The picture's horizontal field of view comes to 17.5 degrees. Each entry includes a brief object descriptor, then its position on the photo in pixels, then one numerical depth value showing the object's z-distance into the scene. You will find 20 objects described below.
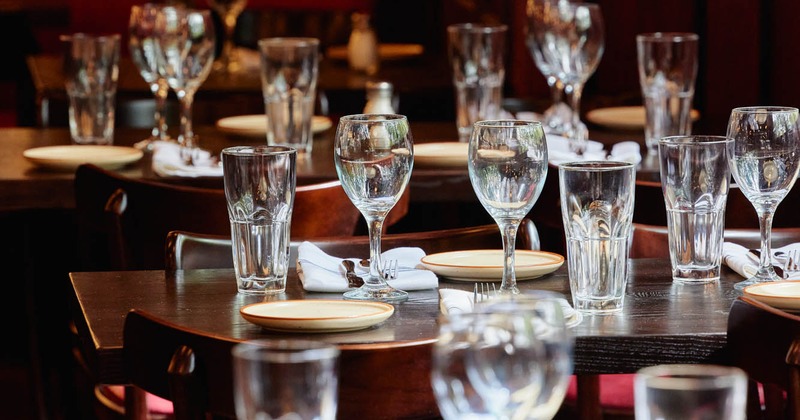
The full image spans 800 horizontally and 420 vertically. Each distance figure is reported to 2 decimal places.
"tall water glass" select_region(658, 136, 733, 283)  2.53
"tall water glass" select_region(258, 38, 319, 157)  3.58
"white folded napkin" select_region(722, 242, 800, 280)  2.59
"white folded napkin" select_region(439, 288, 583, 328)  2.40
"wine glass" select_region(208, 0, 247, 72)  5.89
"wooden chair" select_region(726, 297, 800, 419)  2.27
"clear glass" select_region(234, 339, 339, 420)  1.76
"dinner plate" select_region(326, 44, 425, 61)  6.43
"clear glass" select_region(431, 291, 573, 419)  1.84
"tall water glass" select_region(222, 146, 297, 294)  2.53
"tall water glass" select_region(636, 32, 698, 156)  3.56
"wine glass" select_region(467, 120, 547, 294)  2.45
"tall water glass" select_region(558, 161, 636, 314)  2.42
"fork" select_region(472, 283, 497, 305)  2.43
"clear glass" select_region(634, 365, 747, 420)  1.64
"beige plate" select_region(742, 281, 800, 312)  2.43
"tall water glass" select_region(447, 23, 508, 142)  3.78
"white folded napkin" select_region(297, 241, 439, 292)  2.55
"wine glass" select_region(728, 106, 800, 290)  2.56
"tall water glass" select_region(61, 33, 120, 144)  3.73
